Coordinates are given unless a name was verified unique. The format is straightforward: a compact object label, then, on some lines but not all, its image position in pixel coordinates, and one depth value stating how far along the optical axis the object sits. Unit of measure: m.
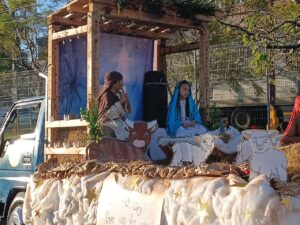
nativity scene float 3.55
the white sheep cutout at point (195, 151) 4.88
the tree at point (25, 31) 18.52
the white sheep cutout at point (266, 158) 3.62
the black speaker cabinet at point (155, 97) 7.58
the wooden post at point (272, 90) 13.42
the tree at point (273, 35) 10.66
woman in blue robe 6.85
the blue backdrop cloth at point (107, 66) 7.33
